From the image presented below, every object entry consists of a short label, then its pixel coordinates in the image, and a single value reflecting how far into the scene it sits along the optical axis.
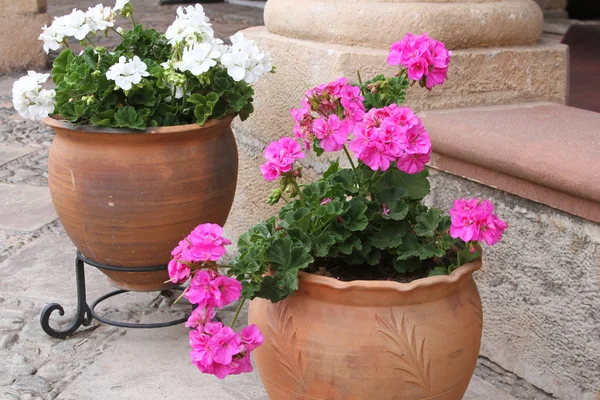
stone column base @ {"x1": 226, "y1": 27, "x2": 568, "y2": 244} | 2.49
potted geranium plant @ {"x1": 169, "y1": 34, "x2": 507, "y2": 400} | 1.50
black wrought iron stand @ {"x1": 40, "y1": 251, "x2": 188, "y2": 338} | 2.45
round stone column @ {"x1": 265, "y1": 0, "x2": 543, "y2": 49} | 2.49
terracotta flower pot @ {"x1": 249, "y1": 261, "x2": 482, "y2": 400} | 1.53
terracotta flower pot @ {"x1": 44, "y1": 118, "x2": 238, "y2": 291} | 2.22
